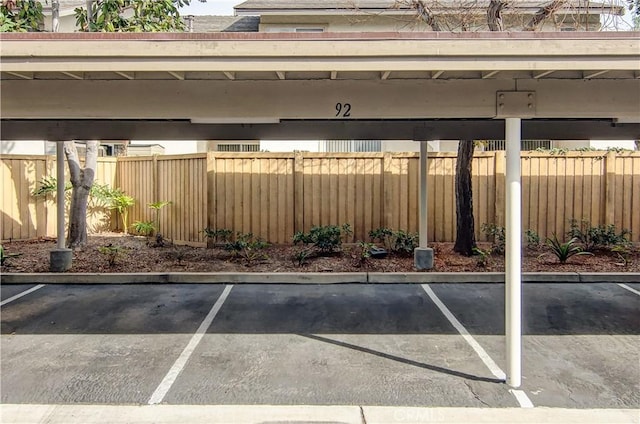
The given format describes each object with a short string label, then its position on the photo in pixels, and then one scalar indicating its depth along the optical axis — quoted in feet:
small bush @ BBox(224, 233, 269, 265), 27.61
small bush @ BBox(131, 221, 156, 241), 33.47
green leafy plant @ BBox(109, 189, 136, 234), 35.99
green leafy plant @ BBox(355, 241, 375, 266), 25.99
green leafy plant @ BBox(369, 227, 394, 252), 29.40
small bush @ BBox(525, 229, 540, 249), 29.03
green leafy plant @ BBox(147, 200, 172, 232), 33.42
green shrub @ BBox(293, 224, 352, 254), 28.50
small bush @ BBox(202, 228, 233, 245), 30.45
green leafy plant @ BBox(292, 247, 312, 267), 26.50
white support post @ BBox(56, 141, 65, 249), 24.12
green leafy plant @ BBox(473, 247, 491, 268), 25.57
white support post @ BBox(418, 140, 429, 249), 24.36
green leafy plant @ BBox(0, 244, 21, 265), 25.89
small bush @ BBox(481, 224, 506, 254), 28.27
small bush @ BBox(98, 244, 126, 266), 25.96
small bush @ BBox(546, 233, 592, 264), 26.35
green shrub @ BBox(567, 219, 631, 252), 28.99
